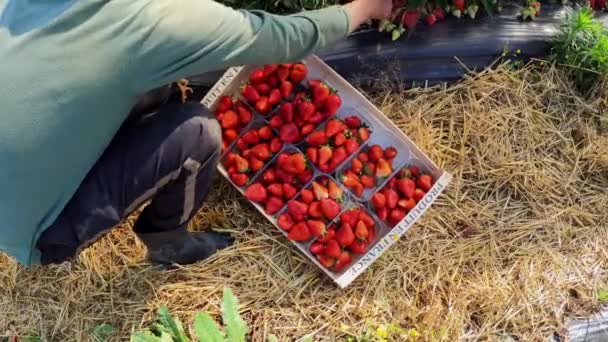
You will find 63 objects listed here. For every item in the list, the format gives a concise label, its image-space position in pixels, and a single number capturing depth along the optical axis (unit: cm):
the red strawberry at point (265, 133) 194
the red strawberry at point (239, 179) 190
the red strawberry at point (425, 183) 189
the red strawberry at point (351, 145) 191
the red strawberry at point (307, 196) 189
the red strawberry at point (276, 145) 193
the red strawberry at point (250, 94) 195
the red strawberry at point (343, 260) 184
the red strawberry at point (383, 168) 191
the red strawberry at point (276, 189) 189
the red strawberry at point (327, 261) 184
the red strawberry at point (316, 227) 184
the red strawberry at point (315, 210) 187
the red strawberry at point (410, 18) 195
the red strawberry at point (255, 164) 192
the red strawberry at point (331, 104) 189
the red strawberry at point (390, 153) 192
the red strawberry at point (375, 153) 192
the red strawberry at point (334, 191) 189
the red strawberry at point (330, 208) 185
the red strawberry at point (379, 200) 187
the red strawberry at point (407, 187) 187
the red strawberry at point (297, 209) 185
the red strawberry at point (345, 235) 182
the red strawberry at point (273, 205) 189
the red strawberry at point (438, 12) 201
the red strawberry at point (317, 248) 184
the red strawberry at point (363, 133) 193
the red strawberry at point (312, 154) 191
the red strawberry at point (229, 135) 195
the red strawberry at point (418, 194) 188
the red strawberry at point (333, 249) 182
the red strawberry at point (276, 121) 193
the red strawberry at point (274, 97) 194
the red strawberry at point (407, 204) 187
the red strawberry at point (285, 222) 186
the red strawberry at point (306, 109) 189
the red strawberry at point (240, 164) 190
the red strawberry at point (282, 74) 194
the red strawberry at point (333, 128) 190
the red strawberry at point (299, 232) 184
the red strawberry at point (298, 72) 194
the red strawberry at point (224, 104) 196
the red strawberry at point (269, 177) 191
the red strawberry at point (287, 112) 191
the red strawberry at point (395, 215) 187
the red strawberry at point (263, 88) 196
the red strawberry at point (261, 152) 192
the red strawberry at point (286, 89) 194
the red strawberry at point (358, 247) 184
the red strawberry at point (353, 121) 193
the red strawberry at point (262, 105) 194
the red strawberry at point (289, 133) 191
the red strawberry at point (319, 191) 187
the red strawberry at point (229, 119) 194
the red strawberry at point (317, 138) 191
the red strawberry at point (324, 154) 189
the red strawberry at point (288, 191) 190
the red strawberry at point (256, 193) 187
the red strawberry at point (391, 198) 187
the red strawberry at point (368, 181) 192
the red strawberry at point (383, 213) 188
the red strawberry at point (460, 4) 198
